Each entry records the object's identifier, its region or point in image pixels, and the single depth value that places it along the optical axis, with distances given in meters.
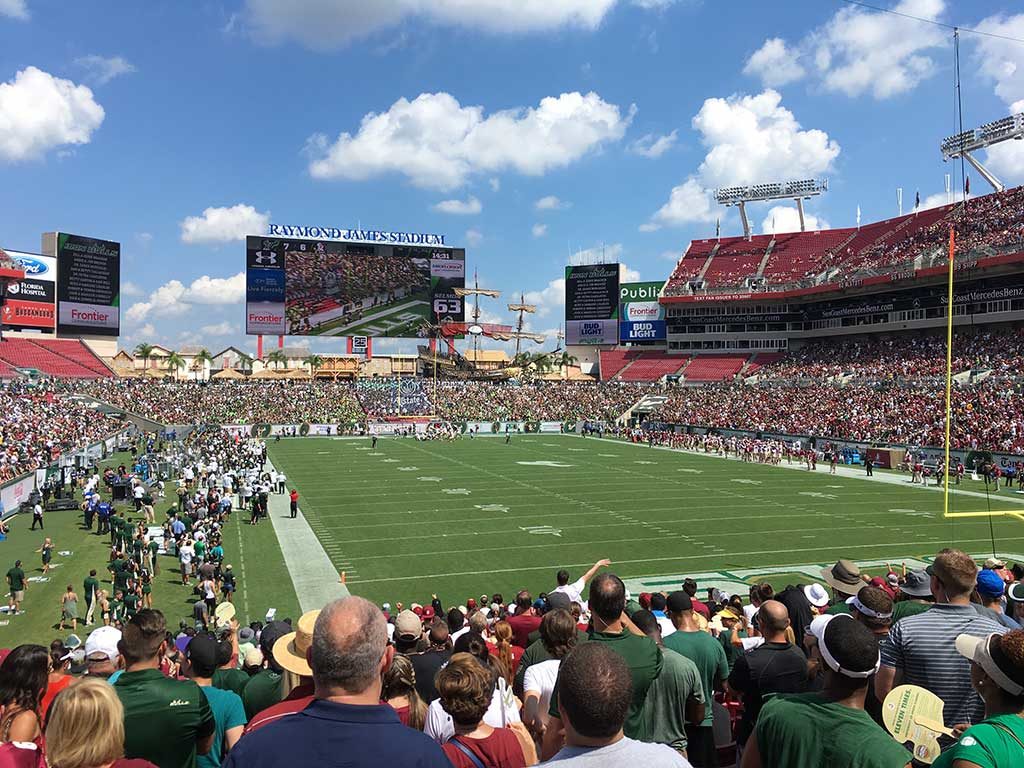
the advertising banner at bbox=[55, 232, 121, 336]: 71.12
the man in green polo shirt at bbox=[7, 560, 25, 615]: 14.42
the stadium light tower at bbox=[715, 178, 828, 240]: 84.19
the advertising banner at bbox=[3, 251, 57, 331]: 67.62
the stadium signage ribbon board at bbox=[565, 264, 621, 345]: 87.12
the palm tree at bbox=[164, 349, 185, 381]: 93.06
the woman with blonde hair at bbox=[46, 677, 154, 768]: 2.62
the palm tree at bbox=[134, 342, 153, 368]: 102.00
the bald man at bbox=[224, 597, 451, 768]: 2.23
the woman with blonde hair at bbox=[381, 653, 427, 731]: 3.87
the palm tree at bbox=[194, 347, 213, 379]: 102.11
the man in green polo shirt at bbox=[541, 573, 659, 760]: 3.91
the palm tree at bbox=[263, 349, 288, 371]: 102.20
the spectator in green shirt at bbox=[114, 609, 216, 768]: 3.39
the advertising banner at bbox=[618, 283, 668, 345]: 84.69
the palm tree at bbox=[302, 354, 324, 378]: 91.36
